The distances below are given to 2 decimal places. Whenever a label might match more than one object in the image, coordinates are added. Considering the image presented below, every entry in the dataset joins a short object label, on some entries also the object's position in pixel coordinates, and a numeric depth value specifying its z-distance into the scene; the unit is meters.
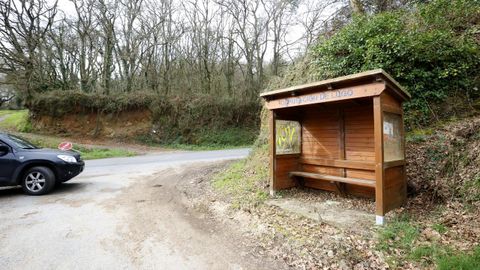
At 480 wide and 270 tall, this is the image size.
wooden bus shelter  4.05
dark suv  6.10
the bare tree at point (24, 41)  18.83
